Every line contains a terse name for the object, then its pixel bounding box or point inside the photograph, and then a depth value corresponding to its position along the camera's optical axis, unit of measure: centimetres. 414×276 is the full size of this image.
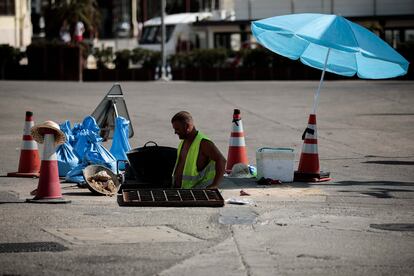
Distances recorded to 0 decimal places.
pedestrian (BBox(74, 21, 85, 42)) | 4992
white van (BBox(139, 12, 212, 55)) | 5566
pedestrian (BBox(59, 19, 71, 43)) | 5222
